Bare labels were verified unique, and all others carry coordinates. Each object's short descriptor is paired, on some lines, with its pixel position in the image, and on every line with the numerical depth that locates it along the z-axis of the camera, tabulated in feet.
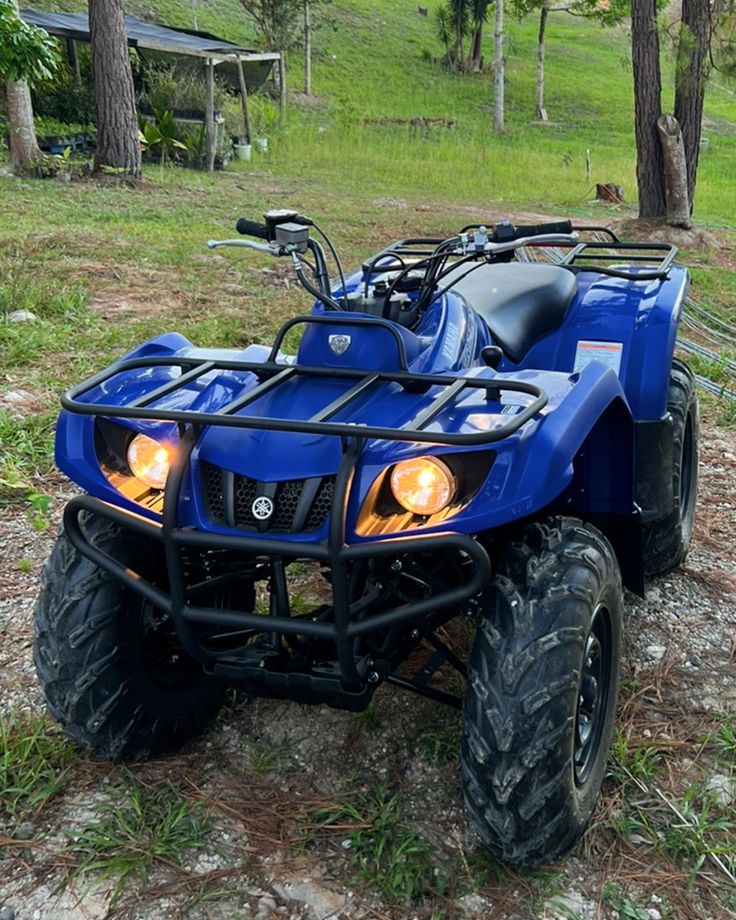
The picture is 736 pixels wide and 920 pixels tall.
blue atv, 6.47
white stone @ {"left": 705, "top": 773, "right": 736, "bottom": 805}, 8.00
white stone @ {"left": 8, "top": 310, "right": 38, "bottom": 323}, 20.52
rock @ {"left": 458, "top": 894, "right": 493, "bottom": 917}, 6.90
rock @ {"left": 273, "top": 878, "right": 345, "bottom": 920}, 6.93
